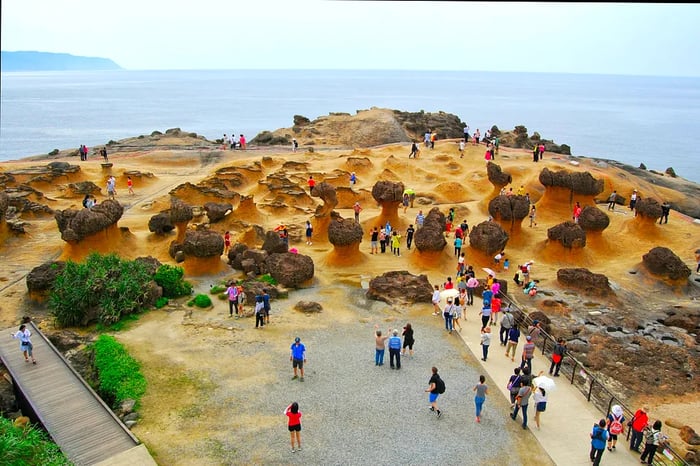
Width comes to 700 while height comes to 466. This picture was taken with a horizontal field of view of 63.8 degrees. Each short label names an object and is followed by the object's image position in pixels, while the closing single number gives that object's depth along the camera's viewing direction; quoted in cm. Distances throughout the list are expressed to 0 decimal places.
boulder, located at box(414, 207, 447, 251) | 2689
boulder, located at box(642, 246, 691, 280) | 2636
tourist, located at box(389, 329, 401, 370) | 1700
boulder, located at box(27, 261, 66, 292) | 2281
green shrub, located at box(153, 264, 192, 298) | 2286
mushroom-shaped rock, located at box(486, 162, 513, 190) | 3531
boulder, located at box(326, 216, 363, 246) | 2691
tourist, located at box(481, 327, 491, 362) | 1744
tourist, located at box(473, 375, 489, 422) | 1430
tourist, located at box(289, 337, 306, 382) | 1633
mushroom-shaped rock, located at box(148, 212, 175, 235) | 3125
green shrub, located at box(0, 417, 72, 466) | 1131
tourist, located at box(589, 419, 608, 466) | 1273
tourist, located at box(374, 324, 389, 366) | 1728
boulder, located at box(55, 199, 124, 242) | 2672
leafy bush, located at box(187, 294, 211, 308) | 2212
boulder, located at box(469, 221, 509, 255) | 2719
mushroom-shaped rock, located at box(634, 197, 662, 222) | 3089
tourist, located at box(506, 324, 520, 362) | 1758
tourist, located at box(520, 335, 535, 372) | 1670
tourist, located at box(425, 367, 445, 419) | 1470
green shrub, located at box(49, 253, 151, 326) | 2038
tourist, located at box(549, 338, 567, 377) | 1689
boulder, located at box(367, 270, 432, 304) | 2262
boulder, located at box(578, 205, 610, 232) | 2973
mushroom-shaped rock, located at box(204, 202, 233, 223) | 3378
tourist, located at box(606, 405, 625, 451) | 1369
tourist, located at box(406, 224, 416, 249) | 2973
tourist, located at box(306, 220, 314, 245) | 3134
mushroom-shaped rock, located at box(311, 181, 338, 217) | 3148
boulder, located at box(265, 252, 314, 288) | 2433
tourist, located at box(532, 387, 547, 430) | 1436
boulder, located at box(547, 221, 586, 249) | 2834
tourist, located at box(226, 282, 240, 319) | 2094
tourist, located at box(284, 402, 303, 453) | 1307
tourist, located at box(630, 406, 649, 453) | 1360
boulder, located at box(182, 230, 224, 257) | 2553
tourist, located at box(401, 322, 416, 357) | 1784
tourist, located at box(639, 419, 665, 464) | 1319
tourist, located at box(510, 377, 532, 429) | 1420
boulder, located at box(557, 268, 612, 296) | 2519
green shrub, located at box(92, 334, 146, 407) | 1590
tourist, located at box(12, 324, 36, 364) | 1689
